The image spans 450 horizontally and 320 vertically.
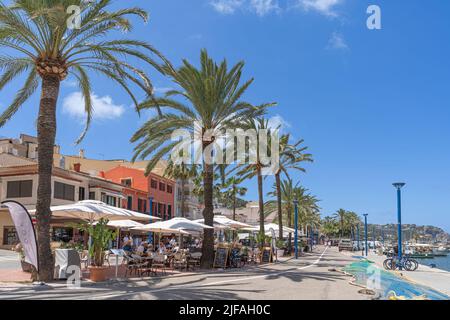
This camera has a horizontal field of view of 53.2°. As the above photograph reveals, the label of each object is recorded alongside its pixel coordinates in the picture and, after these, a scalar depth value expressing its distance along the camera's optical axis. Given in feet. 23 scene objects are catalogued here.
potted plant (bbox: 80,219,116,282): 53.52
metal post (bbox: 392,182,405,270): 86.69
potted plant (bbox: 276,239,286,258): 126.50
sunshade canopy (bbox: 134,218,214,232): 72.79
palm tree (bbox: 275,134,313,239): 135.64
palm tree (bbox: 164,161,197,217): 175.73
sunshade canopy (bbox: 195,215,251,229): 97.45
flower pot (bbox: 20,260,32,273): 61.04
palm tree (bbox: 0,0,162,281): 50.93
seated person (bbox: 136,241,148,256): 66.05
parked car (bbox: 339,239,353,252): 214.07
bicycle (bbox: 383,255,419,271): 82.38
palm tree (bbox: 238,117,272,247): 121.06
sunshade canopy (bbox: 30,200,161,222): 60.54
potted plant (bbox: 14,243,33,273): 61.00
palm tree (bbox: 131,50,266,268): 77.82
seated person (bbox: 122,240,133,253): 75.09
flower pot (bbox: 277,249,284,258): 127.65
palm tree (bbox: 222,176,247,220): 203.47
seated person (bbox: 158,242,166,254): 75.78
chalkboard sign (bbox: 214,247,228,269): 77.15
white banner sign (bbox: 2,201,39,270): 50.01
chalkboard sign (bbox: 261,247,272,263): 96.83
